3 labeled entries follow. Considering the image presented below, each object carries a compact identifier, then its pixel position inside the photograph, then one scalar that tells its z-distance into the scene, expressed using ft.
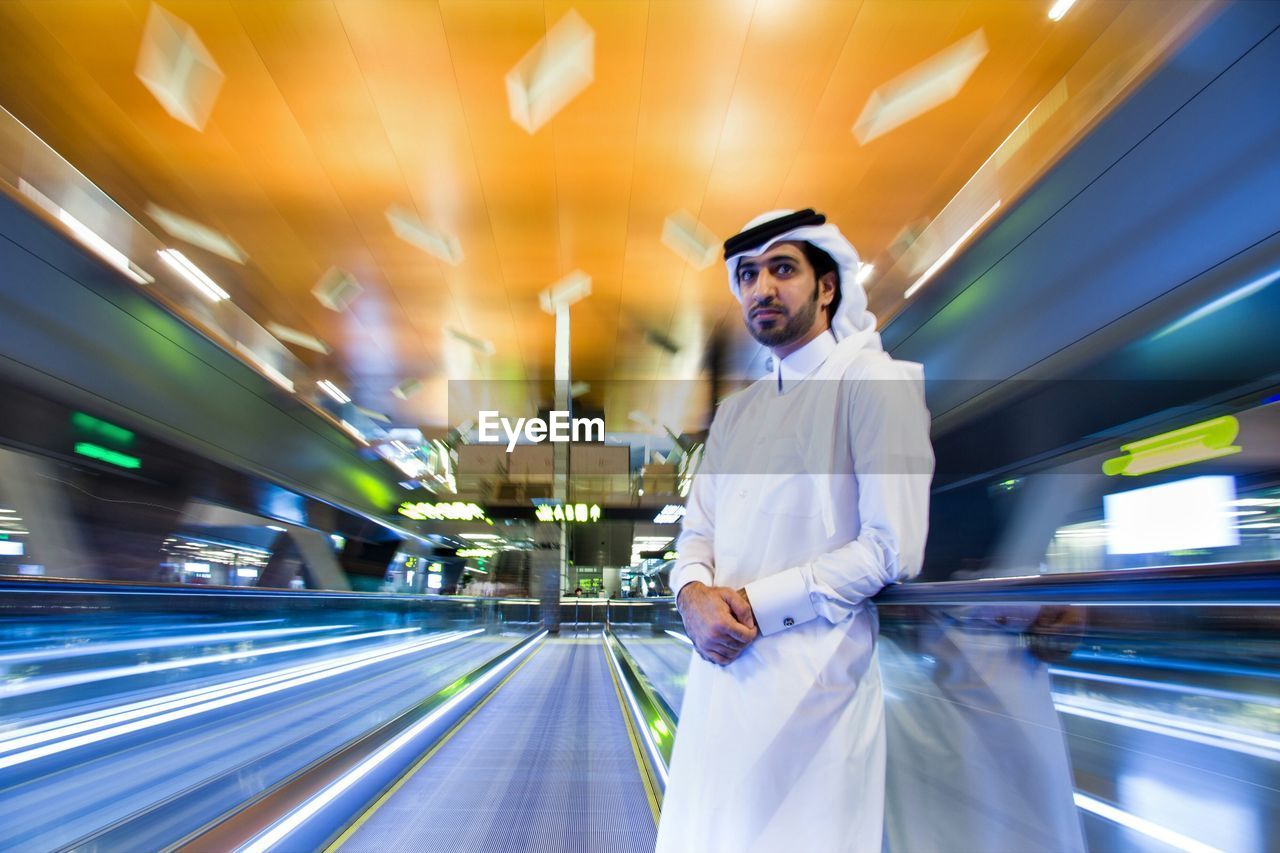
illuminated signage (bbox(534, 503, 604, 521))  72.49
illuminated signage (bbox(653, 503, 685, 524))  73.95
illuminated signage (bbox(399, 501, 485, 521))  78.74
